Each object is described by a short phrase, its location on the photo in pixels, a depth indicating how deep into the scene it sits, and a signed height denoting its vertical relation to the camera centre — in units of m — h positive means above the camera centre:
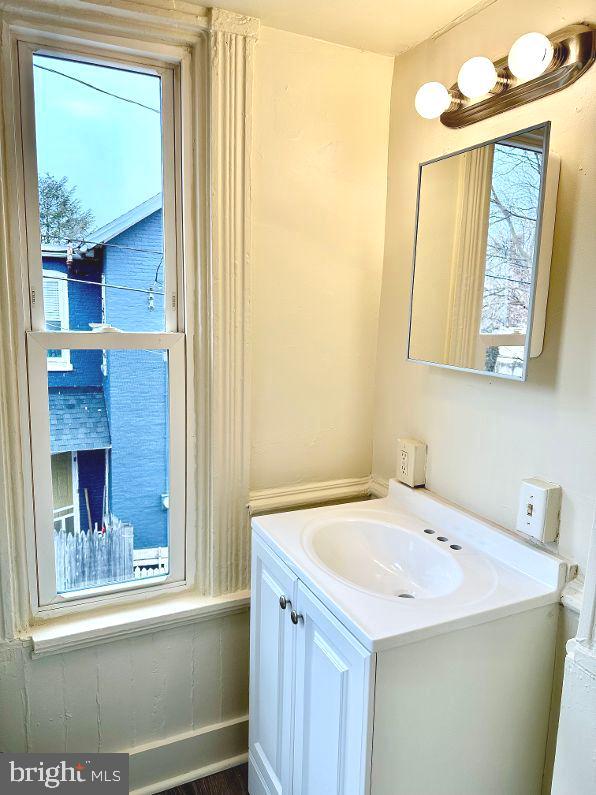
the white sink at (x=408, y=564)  1.08 -0.58
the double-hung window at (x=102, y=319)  1.42 -0.05
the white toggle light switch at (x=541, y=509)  1.20 -0.42
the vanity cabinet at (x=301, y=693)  1.08 -0.85
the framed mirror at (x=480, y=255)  1.20 +0.13
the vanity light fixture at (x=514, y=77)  1.11 +0.51
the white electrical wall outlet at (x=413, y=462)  1.62 -0.44
